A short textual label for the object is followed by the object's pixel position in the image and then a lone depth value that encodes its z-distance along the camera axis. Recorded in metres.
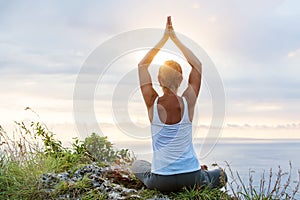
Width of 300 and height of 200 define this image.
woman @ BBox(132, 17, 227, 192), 5.50
